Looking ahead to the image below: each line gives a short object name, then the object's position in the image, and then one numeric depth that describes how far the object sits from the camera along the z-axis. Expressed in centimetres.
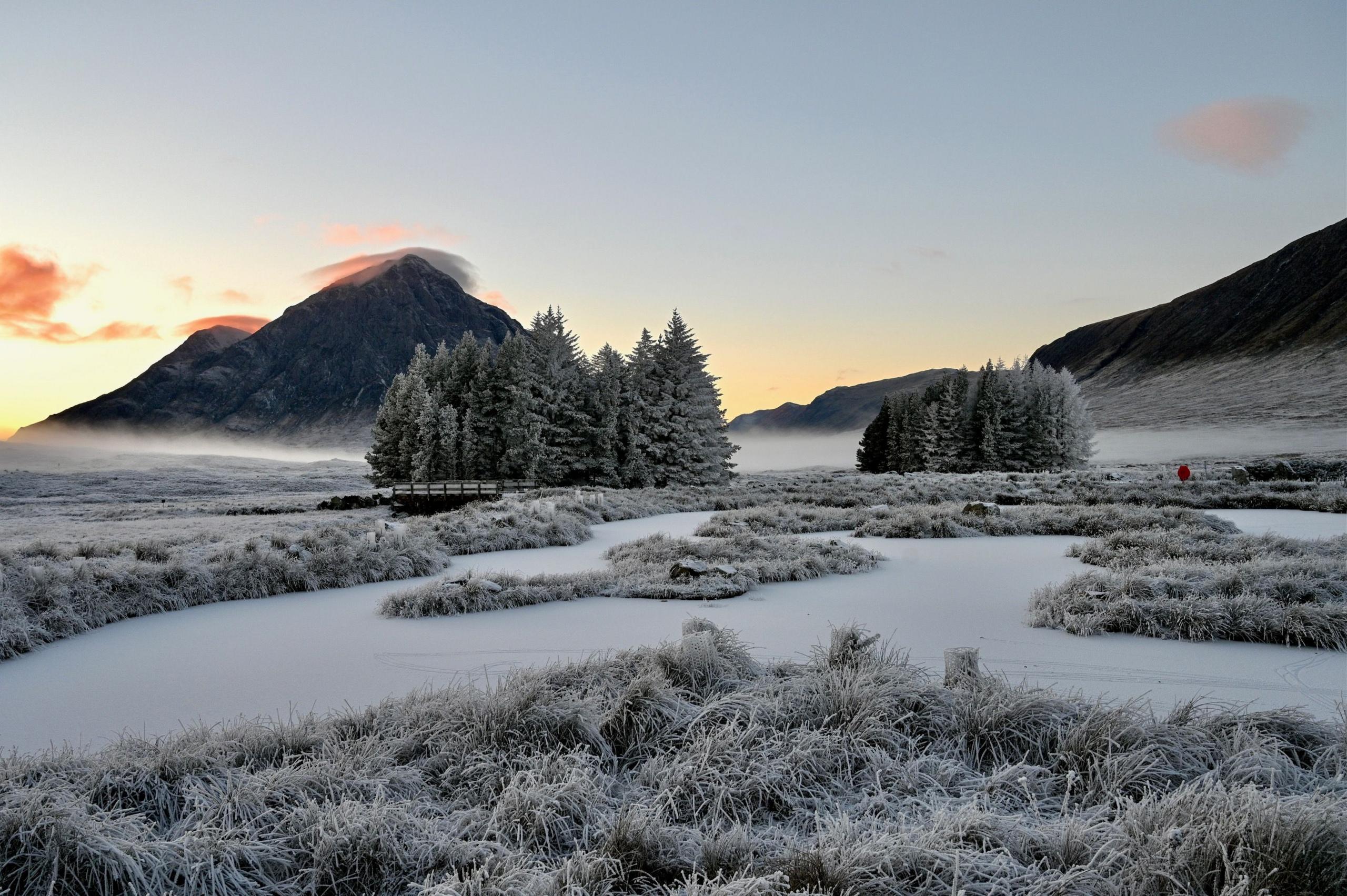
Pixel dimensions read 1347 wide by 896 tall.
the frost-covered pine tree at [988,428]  4675
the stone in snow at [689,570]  757
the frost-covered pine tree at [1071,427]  4672
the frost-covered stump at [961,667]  371
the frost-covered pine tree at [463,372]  3603
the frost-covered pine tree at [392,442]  3712
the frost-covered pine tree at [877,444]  5659
